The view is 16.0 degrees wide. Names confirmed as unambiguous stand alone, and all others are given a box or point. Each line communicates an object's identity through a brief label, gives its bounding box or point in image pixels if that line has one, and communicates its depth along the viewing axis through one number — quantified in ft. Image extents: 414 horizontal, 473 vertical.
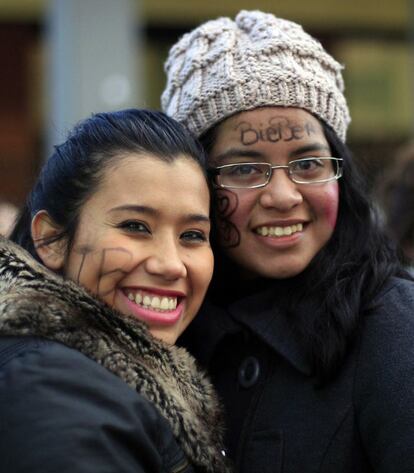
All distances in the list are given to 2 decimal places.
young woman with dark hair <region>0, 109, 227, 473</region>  3.70
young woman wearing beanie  4.35
